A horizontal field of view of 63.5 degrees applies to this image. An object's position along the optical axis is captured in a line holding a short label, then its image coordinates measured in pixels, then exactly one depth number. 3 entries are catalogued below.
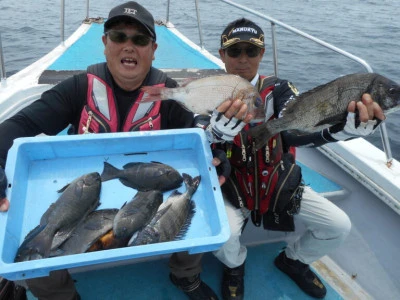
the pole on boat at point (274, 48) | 3.60
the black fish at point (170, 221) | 1.72
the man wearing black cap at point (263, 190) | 2.43
